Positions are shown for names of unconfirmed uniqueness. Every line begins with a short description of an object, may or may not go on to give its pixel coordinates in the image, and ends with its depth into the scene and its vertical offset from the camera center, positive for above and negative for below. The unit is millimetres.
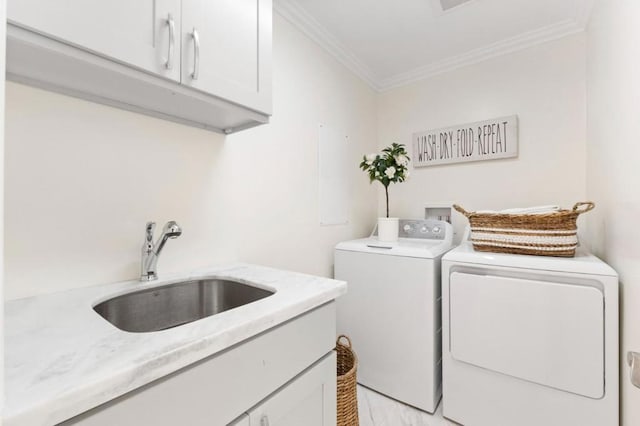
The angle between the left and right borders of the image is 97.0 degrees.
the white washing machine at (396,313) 1707 -653
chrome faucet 1085 -133
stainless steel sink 1008 -355
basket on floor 1411 -952
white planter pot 2105 -129
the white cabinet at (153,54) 703 +457
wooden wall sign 2131 +570
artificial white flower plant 2070 +349
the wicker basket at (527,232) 1455 -109
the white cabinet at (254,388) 560 -430
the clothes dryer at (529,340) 1278 -634
